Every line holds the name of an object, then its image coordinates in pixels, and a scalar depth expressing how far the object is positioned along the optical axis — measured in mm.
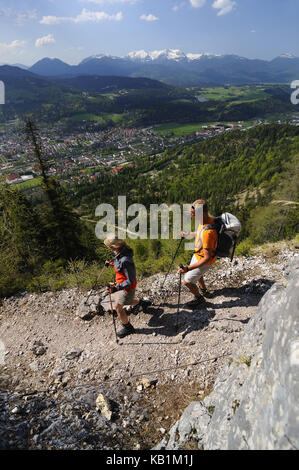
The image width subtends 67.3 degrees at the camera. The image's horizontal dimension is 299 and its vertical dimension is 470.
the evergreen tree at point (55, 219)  18125
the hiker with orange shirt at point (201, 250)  5922
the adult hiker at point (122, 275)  5985
